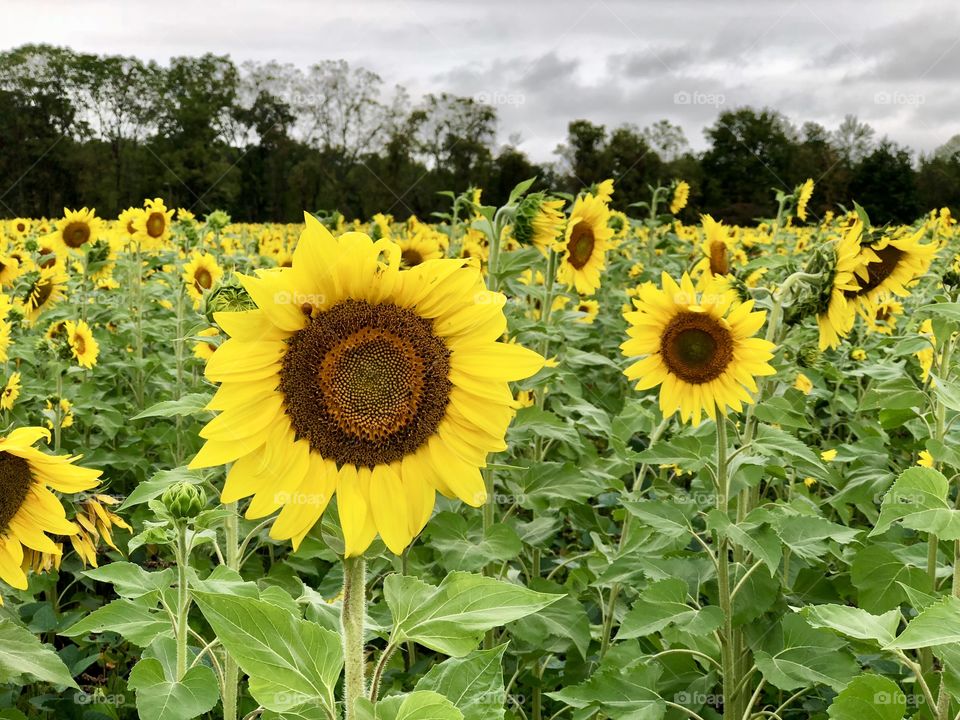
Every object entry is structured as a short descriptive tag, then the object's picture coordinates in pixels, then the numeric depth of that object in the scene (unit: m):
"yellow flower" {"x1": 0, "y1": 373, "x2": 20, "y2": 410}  3.57
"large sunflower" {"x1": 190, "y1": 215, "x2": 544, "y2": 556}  1.27
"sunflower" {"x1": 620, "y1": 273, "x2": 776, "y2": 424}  2.87
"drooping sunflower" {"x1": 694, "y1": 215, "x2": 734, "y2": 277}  5.60
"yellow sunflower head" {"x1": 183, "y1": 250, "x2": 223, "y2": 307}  5.53
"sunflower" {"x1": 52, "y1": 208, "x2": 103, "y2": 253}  7.81
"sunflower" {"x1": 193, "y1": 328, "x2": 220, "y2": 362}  3.31
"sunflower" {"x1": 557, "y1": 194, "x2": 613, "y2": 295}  4.82
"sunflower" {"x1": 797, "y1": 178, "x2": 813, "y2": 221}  6.89
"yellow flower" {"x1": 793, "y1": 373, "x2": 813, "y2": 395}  4.50
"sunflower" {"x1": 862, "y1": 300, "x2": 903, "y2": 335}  6.43
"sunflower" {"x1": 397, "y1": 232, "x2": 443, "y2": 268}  6.18
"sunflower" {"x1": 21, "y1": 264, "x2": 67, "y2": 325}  5.69
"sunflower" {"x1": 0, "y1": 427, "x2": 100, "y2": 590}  1.83
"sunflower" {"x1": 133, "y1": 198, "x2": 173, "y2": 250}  7.22
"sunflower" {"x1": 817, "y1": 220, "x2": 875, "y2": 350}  3.21
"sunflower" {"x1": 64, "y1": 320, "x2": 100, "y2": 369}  5.22
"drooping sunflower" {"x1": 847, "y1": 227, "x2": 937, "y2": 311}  3.68
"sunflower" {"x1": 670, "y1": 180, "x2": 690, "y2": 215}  9.20
